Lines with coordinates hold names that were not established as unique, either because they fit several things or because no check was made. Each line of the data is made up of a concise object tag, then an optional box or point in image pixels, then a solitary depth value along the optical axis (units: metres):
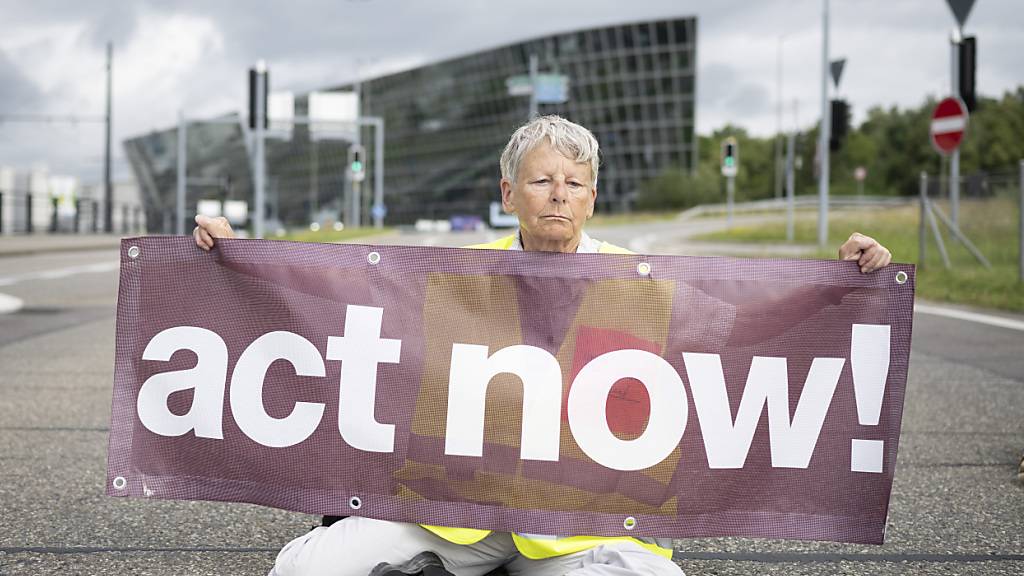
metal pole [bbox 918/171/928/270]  14.26
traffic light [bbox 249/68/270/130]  28.64
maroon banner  2.65
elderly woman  2.49
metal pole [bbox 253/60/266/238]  28.72
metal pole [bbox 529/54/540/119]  40.16
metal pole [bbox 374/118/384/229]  46.78
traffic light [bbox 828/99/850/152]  20.61
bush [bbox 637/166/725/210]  61.31
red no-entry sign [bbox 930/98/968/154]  12.59
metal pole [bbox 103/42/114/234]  39.84
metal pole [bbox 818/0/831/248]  22.67
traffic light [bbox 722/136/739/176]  31.53
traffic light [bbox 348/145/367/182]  43.00
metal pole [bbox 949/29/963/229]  13.47
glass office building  63.56
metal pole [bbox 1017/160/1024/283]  11.76
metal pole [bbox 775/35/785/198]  55.88
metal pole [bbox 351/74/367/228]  47.80
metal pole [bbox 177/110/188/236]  42.62
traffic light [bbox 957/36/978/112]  13.34
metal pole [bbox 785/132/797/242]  27.62
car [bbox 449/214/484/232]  70.31
